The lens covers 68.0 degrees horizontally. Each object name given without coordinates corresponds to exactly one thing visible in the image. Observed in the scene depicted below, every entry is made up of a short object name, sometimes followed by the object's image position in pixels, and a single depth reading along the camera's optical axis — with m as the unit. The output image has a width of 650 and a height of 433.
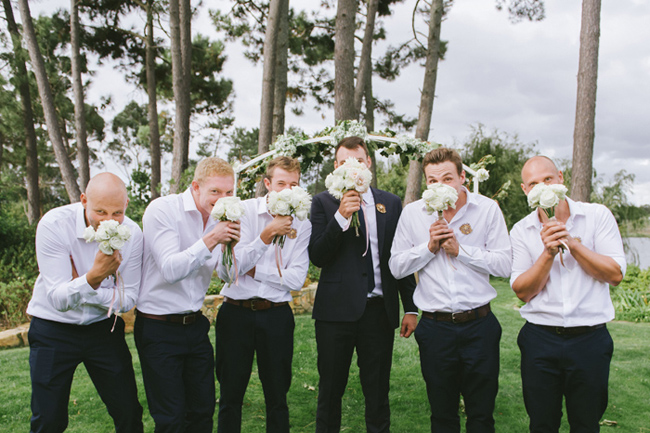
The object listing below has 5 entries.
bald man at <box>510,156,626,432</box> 3.12
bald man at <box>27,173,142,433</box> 3.06
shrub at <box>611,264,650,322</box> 10.61
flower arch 5.30
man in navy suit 3.76
